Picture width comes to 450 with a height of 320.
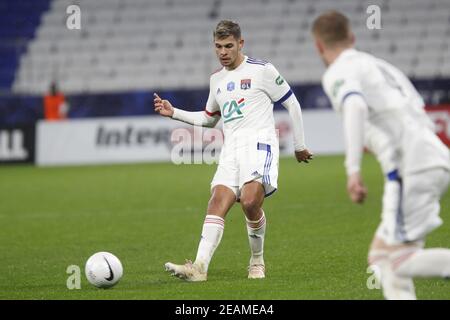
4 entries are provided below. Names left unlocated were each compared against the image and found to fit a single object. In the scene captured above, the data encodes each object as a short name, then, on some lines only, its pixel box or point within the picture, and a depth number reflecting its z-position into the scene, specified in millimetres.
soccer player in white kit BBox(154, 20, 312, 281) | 16437
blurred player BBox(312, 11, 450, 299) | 11273
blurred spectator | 49000
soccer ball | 15469
